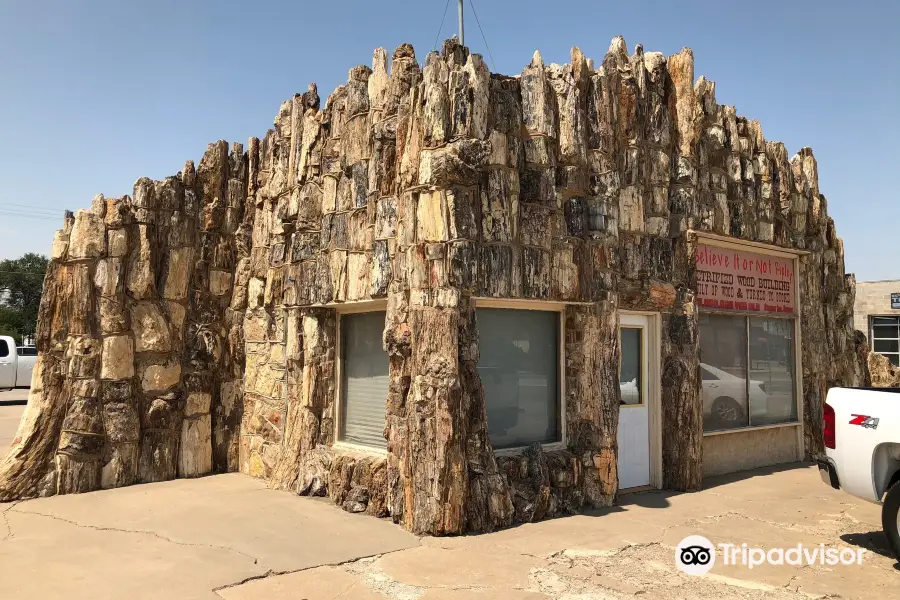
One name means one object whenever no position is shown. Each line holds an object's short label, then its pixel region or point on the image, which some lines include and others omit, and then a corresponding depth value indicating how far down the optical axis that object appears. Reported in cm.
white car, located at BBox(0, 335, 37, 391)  2102
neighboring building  2752
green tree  4431
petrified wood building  709
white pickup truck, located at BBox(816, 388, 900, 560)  595
